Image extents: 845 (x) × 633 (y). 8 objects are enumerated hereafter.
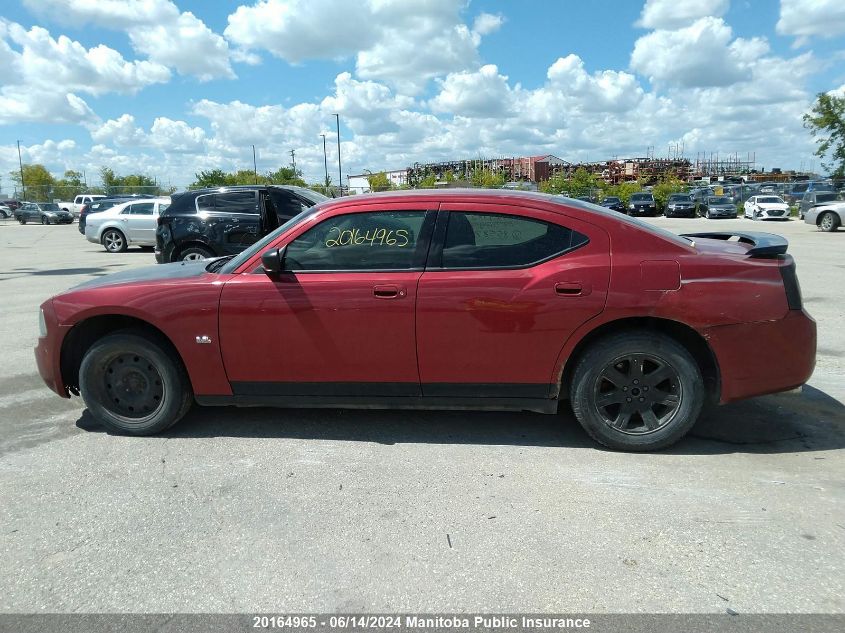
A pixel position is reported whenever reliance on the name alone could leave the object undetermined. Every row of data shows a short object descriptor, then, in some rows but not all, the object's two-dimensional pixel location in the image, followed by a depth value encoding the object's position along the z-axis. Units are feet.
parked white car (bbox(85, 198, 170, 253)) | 59.31
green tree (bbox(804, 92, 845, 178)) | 152.35
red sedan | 12.23
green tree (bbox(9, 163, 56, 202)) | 305.73
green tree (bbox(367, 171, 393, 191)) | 232.98
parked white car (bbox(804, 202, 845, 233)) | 72.90
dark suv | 37.22
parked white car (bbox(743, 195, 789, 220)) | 112.47
